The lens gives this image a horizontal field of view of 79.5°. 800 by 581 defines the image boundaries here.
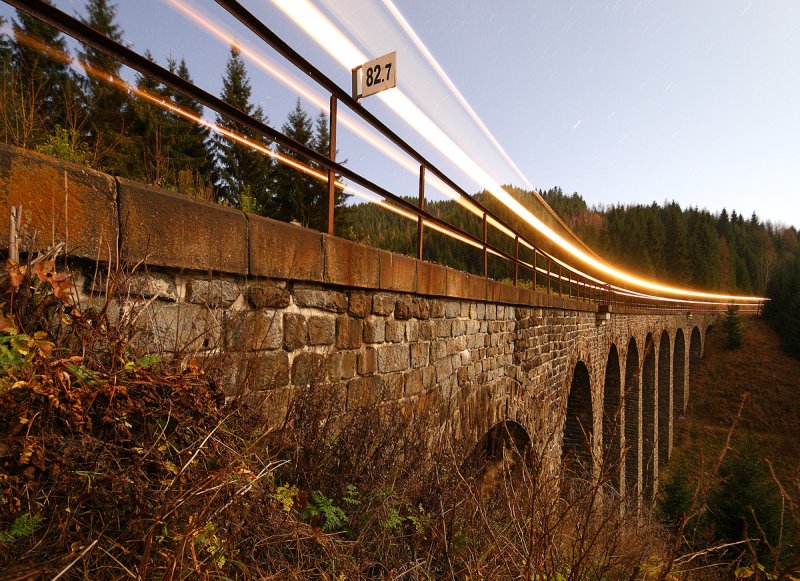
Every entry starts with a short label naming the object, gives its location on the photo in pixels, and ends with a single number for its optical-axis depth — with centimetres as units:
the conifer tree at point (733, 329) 4728
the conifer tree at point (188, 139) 1502
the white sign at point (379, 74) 438
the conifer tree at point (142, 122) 933
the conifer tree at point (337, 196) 2219
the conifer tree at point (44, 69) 454
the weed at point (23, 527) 131
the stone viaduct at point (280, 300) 187
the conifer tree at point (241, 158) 2100
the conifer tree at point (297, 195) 1992
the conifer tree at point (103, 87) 1031
